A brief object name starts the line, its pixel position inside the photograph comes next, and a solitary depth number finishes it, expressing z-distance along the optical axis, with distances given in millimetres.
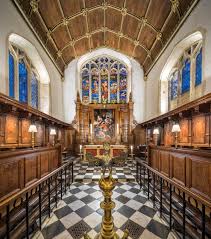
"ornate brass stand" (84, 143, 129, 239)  1015
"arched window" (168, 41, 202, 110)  5551
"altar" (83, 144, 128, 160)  8352
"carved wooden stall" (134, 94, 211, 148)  4418
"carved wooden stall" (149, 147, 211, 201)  2361
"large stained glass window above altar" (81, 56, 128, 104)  11023
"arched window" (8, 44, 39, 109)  5734
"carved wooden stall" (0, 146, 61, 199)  2488
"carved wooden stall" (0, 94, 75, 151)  4477
